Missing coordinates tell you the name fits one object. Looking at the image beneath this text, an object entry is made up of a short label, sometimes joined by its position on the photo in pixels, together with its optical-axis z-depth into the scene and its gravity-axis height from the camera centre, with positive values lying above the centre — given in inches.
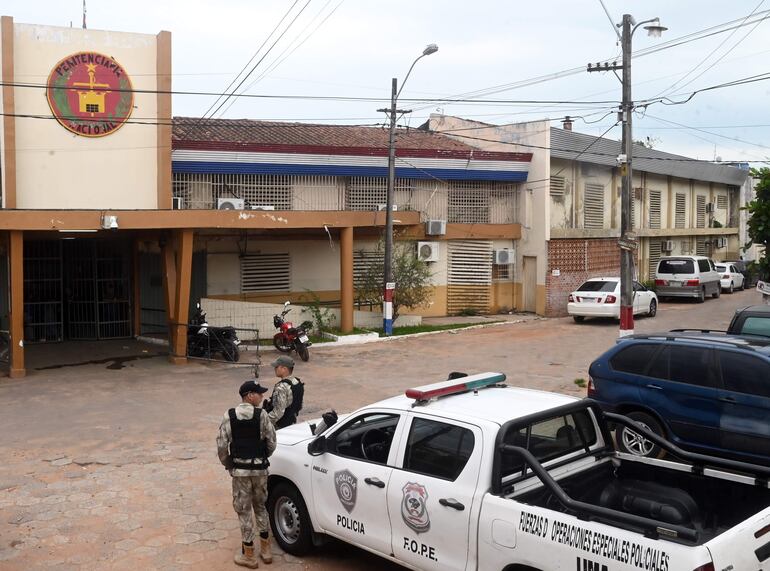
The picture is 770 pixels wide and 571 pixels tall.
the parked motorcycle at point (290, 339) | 690.8 -64.1
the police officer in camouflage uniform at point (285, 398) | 319.6 -53.6
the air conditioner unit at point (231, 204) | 797.2 +66.4
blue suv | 329.1 -55.4
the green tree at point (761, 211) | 710.5 +52.7
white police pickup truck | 177.3 -60.3
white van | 1132.5 -13.6
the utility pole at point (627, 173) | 625.3 +78.4
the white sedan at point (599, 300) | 880.3 -36.7
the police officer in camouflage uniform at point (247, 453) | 250.7 -60.0
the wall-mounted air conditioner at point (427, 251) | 965.2 +21.0
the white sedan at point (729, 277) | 1320.1 -15.2
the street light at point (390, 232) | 809.5 +37.6
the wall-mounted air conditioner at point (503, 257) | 1022.4 +14.4
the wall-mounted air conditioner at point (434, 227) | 956.0 +50.2
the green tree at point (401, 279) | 866.8 -12.7
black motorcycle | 685.3 -66.2
